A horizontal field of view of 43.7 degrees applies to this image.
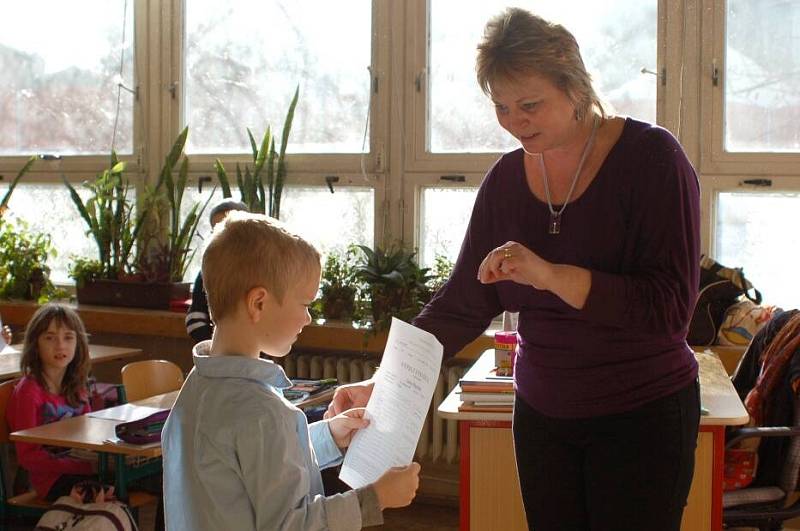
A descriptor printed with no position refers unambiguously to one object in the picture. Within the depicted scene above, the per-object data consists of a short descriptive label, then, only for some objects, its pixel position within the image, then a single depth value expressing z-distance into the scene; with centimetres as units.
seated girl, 355
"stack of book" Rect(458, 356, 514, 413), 285
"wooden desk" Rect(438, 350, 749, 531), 288
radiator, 468
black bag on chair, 401
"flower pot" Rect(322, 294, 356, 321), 486
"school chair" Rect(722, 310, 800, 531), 322
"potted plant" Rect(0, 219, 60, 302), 568
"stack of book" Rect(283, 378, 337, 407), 369
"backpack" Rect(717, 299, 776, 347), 399
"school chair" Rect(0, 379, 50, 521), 350
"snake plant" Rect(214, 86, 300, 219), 504
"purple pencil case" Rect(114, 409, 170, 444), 316
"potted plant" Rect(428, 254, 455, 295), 464
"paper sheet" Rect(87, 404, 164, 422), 356
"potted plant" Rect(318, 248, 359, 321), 484
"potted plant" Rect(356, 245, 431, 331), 459
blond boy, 141
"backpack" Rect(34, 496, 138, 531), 325
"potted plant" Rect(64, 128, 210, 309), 530
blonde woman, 165
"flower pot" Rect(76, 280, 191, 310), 529
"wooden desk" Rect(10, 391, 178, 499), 316
